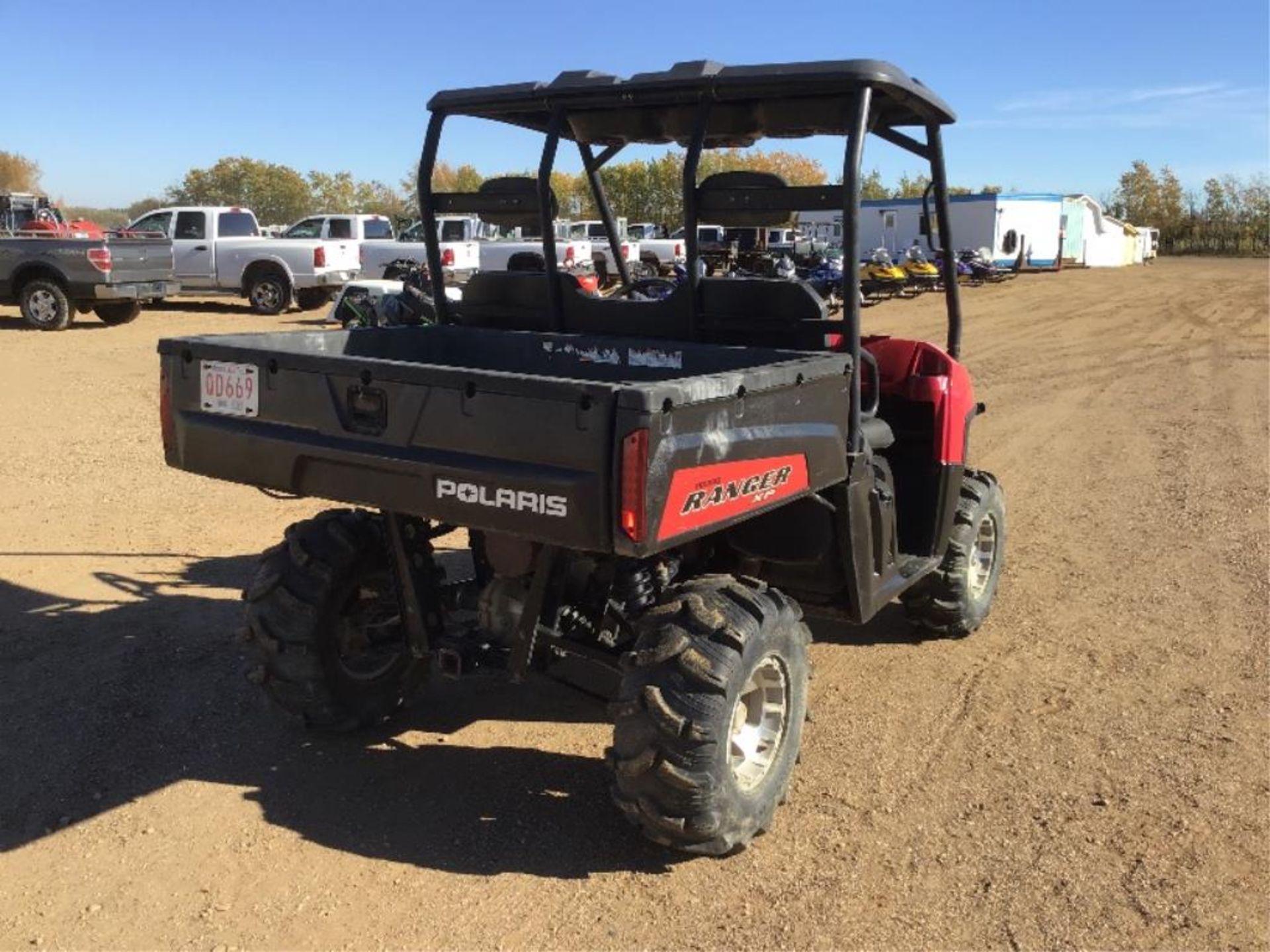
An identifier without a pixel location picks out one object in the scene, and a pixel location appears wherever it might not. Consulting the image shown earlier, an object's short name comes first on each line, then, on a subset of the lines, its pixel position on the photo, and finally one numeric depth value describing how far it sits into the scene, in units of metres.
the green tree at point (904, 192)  63.47
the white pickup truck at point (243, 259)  20.94
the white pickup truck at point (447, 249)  20.97
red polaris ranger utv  3.08
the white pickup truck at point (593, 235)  24.04
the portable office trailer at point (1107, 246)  54.53
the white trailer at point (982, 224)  41.50
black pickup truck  17.50
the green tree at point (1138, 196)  82.00
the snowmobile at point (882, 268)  24.53
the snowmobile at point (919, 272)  25.16
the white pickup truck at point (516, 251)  22.30
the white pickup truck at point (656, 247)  25.33
